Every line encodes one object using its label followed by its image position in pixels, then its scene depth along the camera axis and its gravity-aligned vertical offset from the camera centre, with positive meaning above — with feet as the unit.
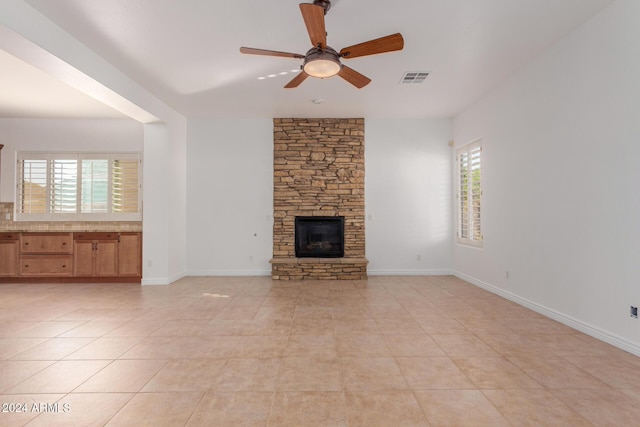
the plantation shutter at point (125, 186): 20.01 +2.22
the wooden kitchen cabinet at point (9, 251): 18.80 -1.67
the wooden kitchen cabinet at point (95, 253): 18.88 -1.82
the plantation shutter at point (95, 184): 20.03 +2.35
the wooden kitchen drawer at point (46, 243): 18.81 -1.22
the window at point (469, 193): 17.85 +1.55
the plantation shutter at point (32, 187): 20.03 +2.18
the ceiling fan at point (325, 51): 8.73 +4.92
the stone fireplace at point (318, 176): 20.86 +2.89
